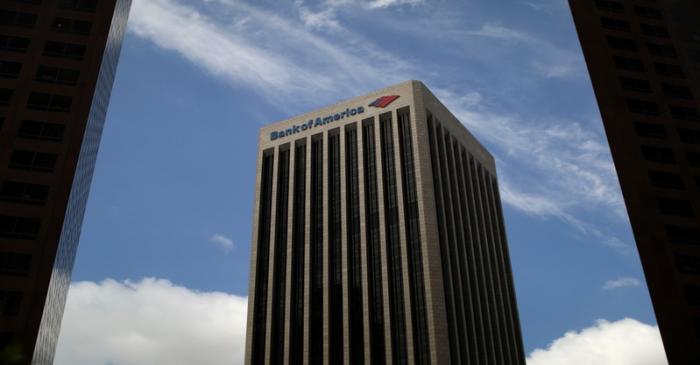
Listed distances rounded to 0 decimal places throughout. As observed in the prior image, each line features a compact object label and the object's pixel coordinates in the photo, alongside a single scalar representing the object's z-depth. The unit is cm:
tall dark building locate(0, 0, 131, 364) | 5869
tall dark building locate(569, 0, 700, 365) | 5894
